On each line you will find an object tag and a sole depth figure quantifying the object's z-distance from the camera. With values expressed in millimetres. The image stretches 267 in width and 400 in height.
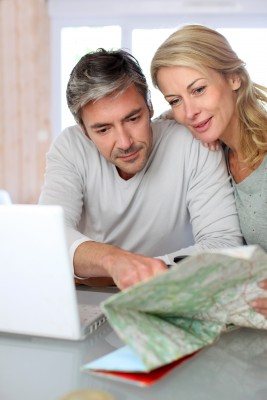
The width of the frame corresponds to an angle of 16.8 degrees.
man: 1638
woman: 1600
